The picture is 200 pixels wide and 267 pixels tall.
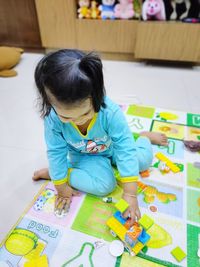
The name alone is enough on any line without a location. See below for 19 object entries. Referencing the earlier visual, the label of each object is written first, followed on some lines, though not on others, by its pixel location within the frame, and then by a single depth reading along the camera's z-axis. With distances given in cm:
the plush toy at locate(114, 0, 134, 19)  153
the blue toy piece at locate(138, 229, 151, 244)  60
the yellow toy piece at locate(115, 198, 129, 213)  59
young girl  44
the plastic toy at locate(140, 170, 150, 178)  81
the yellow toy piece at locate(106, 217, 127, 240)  61
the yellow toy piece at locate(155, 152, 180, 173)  83
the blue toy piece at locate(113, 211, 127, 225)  63
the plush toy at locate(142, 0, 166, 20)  143
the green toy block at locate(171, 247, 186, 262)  60
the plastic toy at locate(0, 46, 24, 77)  154
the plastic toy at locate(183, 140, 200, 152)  91
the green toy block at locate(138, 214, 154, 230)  60
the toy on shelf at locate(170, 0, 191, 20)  148
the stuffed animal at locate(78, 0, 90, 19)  159
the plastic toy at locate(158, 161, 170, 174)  82
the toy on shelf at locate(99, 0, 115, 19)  155
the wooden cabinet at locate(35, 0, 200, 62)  145
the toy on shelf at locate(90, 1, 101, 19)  158
